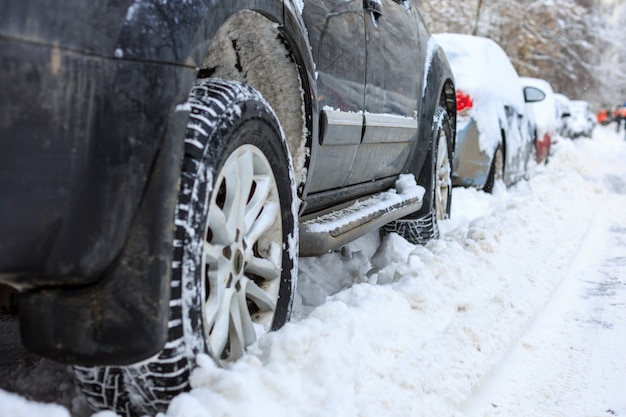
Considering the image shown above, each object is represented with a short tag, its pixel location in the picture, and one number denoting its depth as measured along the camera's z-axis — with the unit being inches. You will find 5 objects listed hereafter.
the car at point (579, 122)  1253.1
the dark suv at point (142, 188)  61.3
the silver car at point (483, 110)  296.4
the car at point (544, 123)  534.0
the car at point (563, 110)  849.7
